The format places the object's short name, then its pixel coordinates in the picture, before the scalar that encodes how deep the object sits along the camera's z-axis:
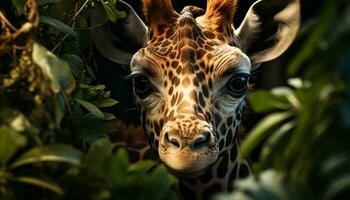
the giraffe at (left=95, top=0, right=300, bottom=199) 6.73
